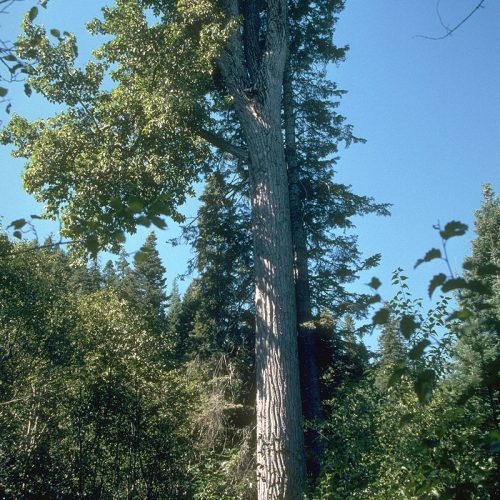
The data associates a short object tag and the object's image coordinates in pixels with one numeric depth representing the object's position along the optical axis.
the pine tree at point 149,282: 26.86
